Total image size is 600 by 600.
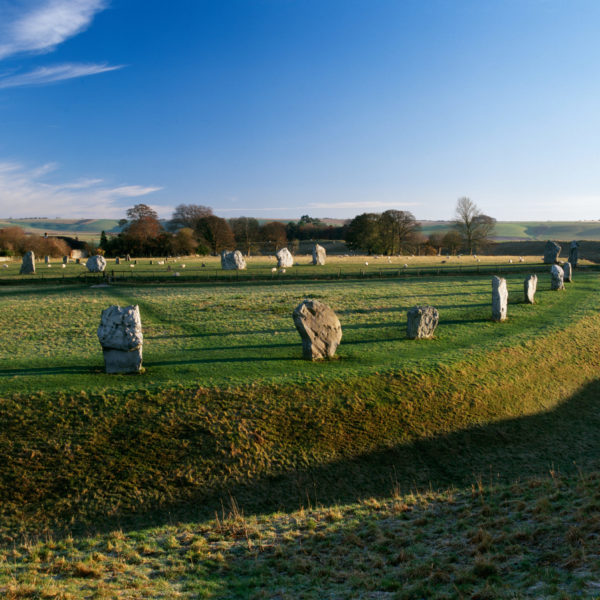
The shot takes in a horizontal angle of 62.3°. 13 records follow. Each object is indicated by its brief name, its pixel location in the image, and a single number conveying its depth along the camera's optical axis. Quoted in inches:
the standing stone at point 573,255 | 2247.8
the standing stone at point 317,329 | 752.3
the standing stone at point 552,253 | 2410.2
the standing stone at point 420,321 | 902.4
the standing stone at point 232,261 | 2026.3
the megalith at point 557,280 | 1517.0
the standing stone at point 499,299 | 1046.7
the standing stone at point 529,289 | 1269.7
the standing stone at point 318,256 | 2287.2
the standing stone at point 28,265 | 1836.9
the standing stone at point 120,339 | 681.0
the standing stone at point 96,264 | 1944.6
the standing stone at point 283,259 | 2107.5
